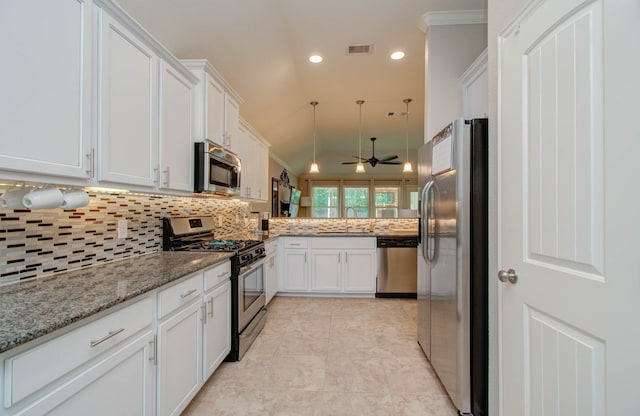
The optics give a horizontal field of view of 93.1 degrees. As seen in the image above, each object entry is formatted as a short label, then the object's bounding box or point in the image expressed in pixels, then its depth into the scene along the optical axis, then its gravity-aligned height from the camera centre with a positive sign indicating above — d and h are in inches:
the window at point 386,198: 379.2 +16.8
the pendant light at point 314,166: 206.1 +30.7
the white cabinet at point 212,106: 95.3 +35.9
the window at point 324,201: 386.9 +13.1
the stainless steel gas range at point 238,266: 95.5 -18.7
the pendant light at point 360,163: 209.3 +37.6
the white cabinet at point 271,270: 148.7 -30.8
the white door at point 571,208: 33.1 +0.4
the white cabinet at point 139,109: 57.5 +23.4
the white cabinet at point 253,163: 140.5 +24.9
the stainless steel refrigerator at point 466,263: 68.9 -12.2
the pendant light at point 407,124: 206.0 +75.6
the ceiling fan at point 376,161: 230.1 +39.9
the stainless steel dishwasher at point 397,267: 167.0 -30.7
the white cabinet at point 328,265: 169.2 -30.5
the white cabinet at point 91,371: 32.9 -21.0
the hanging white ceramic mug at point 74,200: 53.0 +2.0
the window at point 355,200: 384.2 +14.4
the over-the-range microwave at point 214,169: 93.8 +13.8
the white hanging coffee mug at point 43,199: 47.0 +2.0
